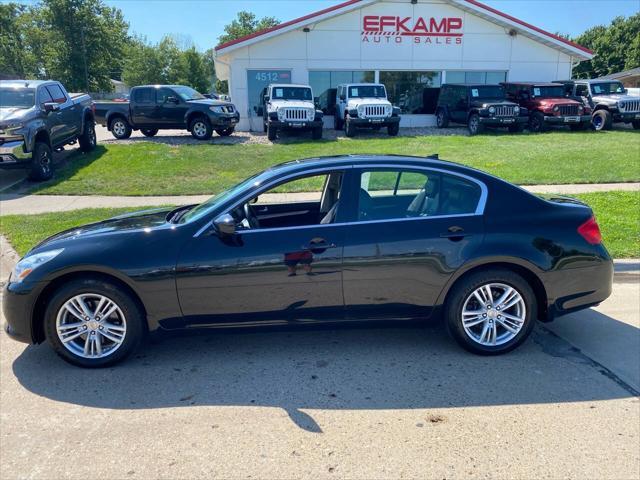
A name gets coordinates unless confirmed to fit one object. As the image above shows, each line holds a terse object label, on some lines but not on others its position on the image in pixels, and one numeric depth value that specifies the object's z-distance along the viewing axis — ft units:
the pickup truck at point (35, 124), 35.96
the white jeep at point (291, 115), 58.39
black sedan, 12.57
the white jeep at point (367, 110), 61.62
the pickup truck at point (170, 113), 58.70
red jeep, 64.75
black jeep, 63.21
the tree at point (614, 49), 184.75
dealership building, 74.18
